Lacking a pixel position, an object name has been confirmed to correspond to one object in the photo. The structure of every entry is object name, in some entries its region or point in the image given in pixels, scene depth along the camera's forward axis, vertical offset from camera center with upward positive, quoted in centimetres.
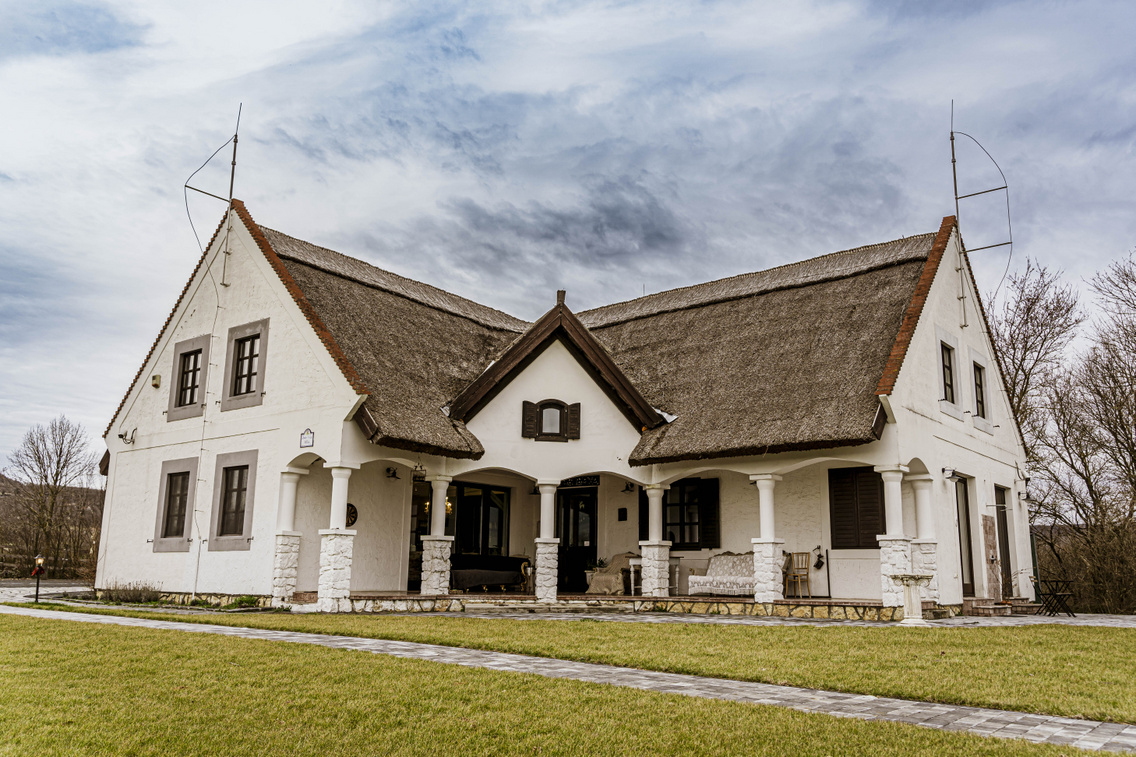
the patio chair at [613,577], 1856 -53
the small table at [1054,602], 1703 -86
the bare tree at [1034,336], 2788 +709
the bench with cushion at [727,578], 1698 -45
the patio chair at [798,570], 1722 -29
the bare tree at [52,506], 3491 +155
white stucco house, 1619 +215
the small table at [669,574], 1849 -44
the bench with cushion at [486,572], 1880 -47
